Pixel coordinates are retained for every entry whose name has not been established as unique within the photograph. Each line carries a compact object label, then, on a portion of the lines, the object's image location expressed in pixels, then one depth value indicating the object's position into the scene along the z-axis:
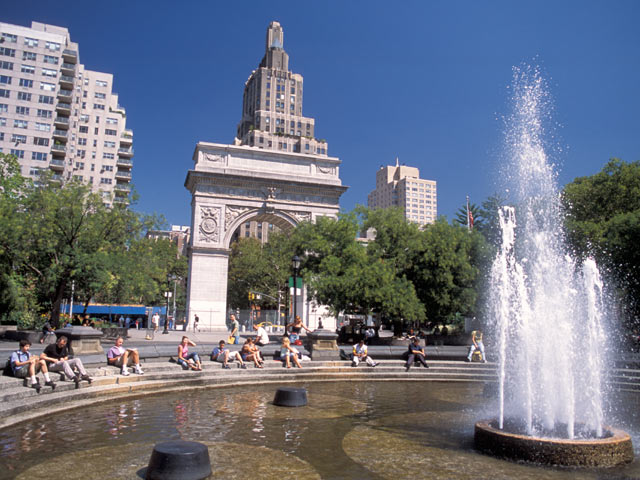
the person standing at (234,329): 18.34
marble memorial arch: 33.94
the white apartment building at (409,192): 137.38
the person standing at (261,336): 16.08
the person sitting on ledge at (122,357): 11.16
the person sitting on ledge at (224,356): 12.92
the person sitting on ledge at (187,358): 12.14
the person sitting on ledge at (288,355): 13.79
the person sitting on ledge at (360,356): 14.45
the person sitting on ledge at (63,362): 9.44
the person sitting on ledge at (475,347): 15.96
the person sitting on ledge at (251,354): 13.43
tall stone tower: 81.75
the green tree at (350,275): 23.03
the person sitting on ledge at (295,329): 16.80
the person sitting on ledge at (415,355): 14.27
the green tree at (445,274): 25.17
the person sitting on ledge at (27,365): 8.66
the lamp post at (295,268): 19.06
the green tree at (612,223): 23.36
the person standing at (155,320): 32.09
